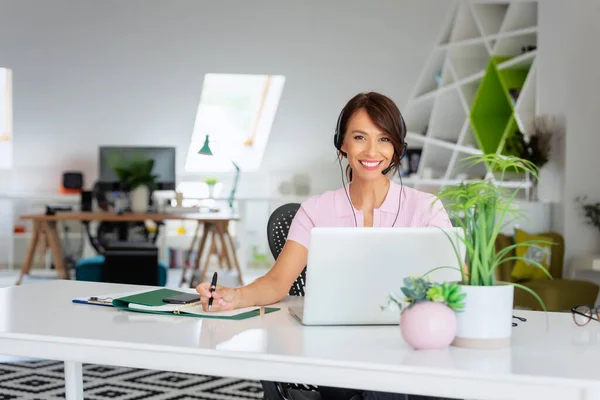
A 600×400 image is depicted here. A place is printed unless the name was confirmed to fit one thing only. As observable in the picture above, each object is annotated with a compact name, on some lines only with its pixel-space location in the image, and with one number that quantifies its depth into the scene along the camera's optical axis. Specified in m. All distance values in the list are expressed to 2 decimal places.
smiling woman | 2.24
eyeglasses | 1.93
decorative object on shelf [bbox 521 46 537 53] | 7.68
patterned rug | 3.89
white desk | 1.43
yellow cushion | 5.98
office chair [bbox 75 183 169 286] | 6.61
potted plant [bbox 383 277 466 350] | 1.58
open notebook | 1.99
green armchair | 5.47
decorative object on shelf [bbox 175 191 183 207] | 8.28
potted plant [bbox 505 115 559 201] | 6.77
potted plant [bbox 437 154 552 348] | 1.62
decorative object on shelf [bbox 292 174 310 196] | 9.77
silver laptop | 1.82
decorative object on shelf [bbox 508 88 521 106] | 7.81
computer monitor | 9.41
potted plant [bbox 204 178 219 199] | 9.48
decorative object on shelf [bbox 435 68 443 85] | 8.74
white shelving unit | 7.74
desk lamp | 7.51
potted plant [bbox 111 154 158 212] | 8.06
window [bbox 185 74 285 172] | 10.05
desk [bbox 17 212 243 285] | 7.60
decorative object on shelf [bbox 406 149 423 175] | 9.09
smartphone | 2.10
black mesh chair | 2.61
